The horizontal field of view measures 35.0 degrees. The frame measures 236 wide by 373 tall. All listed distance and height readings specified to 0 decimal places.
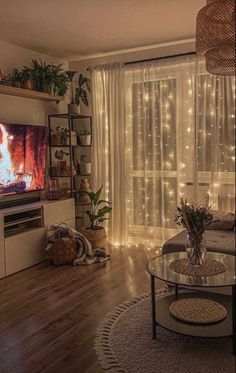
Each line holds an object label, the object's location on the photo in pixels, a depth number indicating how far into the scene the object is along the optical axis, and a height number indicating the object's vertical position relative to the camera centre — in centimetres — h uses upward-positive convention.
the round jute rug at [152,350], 200 -103
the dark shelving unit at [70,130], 450 +52
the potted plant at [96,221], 421 -58
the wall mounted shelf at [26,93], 373 +87
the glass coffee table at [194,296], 211 -86
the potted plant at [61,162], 456 +14
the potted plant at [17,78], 396 +103
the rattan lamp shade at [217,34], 214 +80
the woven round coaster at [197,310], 222 -87
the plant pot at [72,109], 454 +78
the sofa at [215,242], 279 -56
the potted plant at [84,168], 466 +6
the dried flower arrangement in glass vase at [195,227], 236 -36
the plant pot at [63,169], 455 +5
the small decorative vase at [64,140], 450 +40
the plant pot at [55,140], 451 +40
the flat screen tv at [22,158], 380 +18
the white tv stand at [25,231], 354 -58
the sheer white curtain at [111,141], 448 +39
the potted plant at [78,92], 454 +103
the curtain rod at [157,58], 409 +129
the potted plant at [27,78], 402 +104
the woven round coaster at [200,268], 229 -61
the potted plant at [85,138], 463 +44
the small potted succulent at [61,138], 450 +43
